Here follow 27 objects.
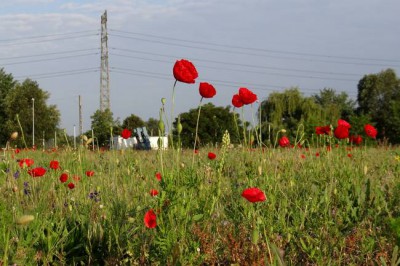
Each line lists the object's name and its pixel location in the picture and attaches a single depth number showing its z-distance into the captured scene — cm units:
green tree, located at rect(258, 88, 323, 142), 4184
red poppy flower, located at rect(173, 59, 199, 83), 310
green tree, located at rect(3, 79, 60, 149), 5353
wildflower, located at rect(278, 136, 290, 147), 519
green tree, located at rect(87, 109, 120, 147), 4162
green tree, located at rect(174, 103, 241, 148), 4250
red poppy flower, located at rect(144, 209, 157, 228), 261
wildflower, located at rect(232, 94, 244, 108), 412
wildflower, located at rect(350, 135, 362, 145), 643
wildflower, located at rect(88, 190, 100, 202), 394
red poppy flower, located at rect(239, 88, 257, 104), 404
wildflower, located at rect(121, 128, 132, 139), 492
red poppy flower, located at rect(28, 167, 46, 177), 418
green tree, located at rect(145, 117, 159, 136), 7606
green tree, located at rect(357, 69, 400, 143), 5149
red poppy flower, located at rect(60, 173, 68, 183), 406
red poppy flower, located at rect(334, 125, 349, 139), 509
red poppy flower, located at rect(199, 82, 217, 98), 336
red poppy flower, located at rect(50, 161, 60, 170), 455
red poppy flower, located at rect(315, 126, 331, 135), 559
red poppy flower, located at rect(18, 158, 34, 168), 485
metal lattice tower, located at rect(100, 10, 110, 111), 4784
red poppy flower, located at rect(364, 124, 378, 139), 598
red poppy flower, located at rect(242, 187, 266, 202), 248
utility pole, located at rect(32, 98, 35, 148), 5000
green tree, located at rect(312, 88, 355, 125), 5545
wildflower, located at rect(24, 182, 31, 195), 456
